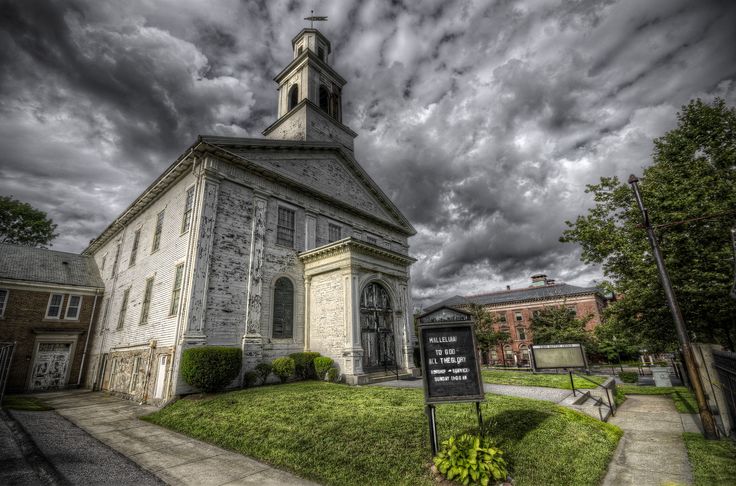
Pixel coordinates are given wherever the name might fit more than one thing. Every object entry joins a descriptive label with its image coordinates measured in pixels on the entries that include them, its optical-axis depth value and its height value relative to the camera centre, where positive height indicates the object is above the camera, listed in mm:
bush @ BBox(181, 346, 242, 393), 11336 -625
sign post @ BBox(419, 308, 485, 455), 5637 -359
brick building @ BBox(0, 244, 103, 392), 19062 +2283
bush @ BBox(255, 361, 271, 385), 13352 -940
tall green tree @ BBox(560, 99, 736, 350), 12508 +3941
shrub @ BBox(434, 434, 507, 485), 4633 -1717
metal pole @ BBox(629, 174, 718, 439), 6652 -150
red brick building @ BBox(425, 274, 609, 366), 48312 +4435
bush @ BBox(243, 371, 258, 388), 12859 -1192
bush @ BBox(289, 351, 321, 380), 14535 -841
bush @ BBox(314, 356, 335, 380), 14250 -876
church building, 13555 +3394
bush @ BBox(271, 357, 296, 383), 13516 -859
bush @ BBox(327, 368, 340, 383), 13914 -1276
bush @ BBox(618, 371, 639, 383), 20450 -2724
